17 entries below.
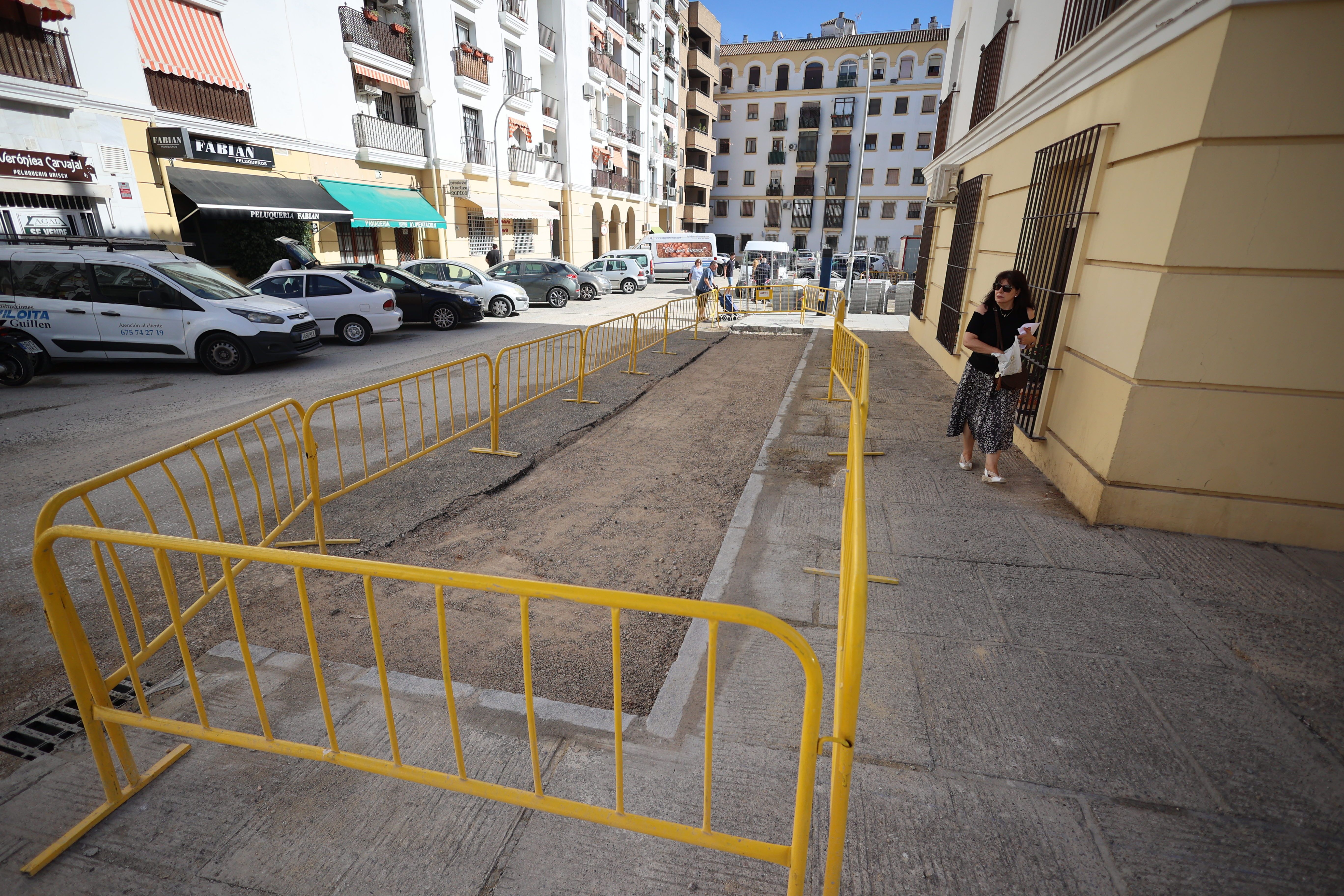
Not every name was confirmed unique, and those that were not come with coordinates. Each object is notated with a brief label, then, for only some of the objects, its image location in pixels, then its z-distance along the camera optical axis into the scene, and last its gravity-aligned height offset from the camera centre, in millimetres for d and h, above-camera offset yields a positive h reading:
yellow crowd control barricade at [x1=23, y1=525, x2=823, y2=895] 1745 -1517
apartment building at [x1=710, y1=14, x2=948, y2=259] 50906 +9031
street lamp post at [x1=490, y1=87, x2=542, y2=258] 24922 +1067
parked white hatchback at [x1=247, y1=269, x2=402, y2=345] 12414 -1288
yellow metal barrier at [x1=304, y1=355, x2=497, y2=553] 4852 -2162
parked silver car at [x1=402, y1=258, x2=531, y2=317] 17422 -1266
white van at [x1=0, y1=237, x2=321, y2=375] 9281 -1169
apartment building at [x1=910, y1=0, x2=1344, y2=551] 3615 -121
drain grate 2619 -2115
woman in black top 5043 -1019
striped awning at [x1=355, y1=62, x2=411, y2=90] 20312 +5170
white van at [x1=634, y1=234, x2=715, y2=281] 32281 -517
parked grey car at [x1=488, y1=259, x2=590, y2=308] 21172 -1323
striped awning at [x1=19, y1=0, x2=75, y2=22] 12180 +4190
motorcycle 8711 -1814
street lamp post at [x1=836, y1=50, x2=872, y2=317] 20109 +549
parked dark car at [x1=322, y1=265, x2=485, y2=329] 14852 -1460
